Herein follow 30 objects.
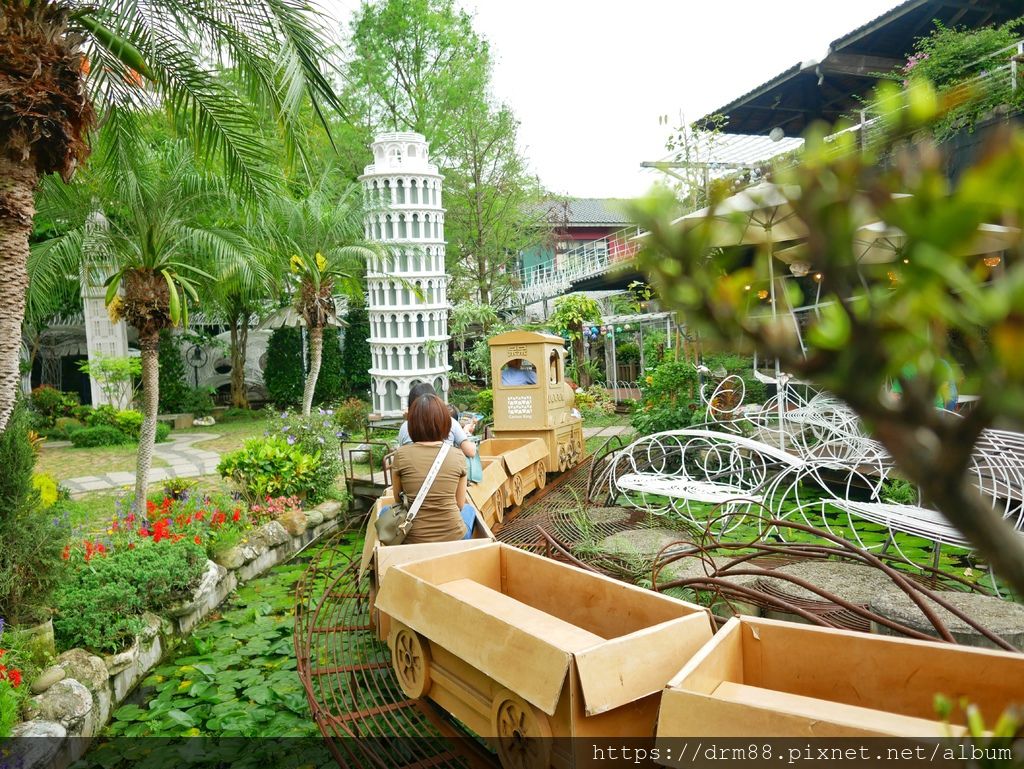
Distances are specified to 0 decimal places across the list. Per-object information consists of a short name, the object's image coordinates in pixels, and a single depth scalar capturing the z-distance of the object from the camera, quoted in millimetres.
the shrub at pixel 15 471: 4059
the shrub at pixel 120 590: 4051
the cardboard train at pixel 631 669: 1918
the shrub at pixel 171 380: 17328
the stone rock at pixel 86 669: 3699
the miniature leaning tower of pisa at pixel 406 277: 15633
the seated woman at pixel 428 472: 3971
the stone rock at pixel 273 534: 6527
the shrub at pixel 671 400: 8992
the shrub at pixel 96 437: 13945
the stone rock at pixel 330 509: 7723
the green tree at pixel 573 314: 14625
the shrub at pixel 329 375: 19328
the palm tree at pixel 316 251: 10898
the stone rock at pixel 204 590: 4867
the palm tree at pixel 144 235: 6367
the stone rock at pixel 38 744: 3057
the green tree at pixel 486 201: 19922
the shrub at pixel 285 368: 19344
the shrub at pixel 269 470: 7570
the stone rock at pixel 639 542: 4613
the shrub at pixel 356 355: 19922
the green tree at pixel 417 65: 20266
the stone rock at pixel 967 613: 2877
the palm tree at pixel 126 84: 4062
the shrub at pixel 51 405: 15469
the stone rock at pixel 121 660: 3961
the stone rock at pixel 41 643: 3668
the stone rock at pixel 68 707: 3339
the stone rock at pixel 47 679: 3471
